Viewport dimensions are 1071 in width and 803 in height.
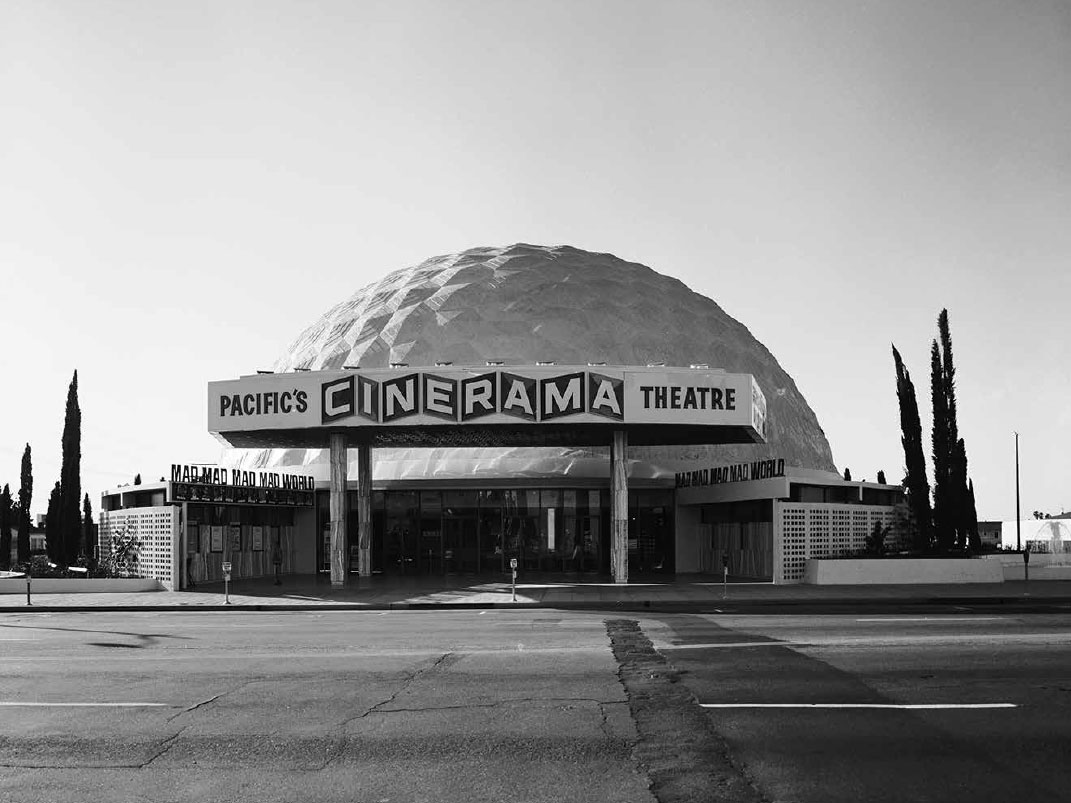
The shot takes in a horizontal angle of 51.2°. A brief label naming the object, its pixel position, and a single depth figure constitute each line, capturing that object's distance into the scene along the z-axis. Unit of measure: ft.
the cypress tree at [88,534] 147.95
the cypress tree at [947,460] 126.41
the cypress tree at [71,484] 141.69
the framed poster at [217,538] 118.83
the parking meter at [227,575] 90.89
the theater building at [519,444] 104.42
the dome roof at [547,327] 141.49
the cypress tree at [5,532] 169.72
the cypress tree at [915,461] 124.47
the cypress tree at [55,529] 151.53
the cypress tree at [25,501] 164.04
